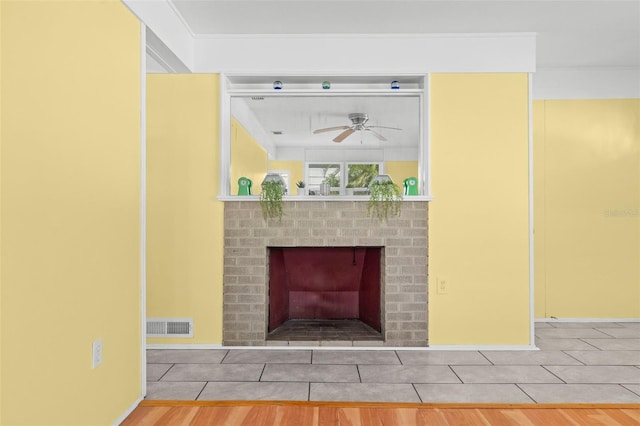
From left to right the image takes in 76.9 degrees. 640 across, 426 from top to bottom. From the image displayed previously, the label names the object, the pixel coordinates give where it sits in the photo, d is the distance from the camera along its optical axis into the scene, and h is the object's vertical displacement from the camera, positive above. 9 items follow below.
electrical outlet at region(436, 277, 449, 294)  3.13 -0.56
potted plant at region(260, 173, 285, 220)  3.07 +0.14
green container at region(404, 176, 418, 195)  3.16 +0.22
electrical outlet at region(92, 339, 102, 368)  1.81 -0.63
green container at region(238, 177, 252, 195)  3.18 +0.21
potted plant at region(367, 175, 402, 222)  3.06 +0.13
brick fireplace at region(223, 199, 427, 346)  3.13 -0.24
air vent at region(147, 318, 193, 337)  3.12 -0.88
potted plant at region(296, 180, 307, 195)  3.18 +0.23
